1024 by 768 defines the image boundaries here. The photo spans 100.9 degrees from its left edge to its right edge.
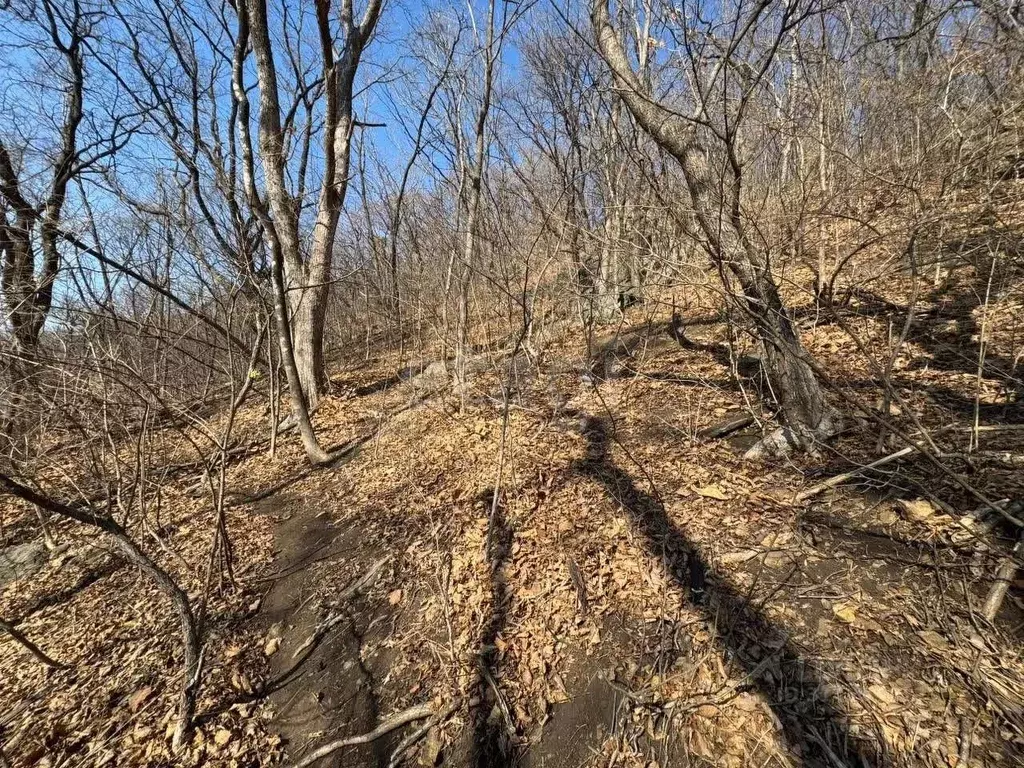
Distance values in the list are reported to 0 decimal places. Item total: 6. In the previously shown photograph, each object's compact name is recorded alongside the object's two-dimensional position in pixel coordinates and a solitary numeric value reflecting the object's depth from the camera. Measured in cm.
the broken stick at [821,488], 297
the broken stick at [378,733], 230
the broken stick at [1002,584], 198
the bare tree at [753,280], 334
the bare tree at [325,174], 542
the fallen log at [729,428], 409
